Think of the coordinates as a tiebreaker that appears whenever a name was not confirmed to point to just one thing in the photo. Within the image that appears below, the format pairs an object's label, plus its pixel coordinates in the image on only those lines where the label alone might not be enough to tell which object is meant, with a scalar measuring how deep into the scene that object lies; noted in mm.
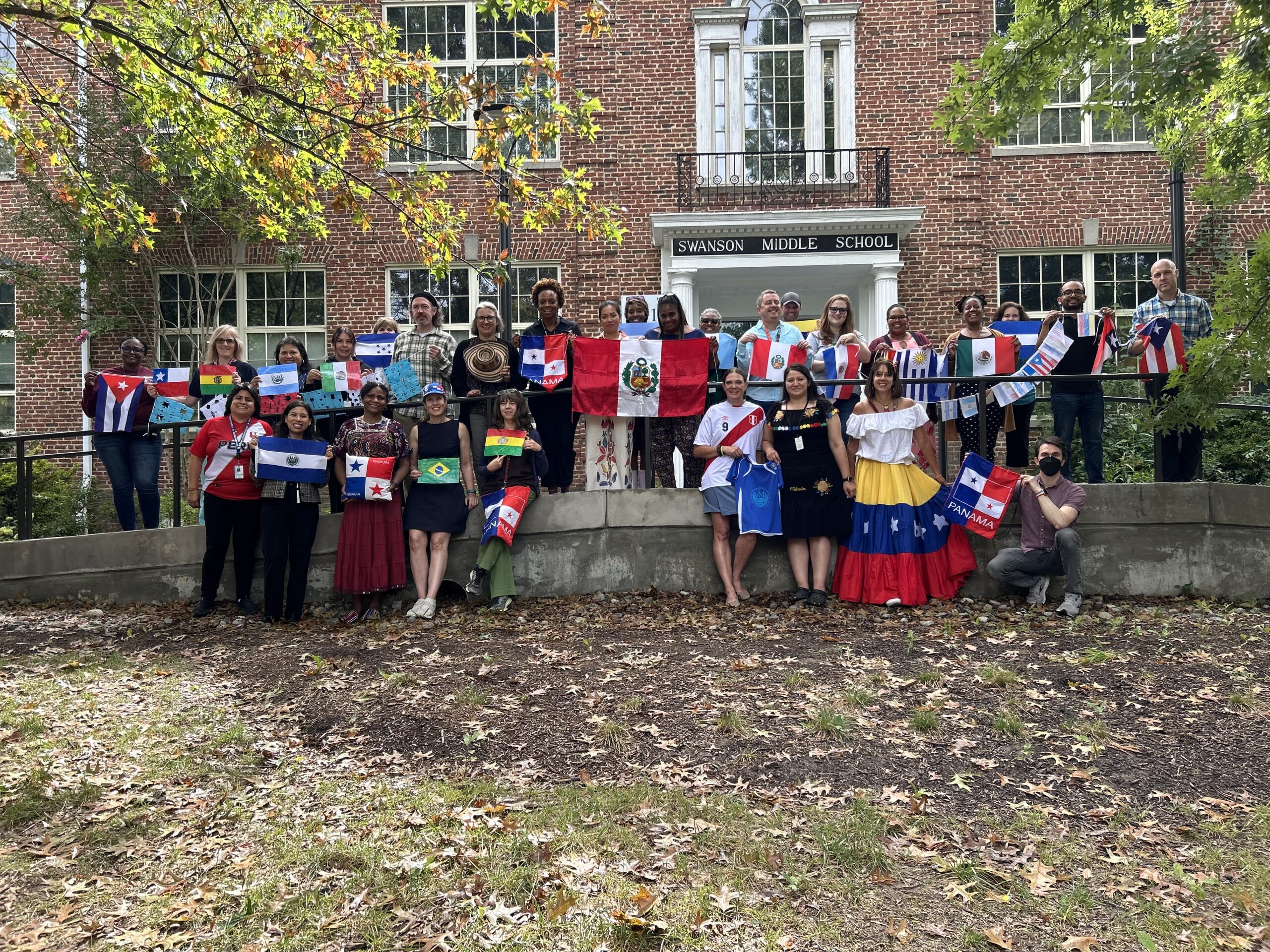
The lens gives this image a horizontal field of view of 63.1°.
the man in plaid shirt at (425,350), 9523
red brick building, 16031
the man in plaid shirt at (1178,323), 9047
